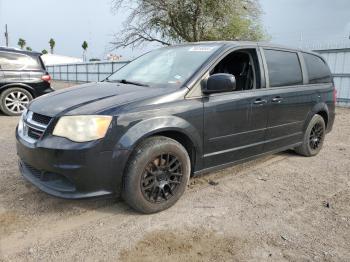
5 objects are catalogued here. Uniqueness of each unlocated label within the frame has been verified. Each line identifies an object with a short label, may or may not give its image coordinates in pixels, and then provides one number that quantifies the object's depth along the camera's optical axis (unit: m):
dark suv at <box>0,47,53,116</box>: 8.52
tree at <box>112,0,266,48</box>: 20.16
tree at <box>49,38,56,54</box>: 79.19
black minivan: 2.96
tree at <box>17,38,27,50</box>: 76.48
